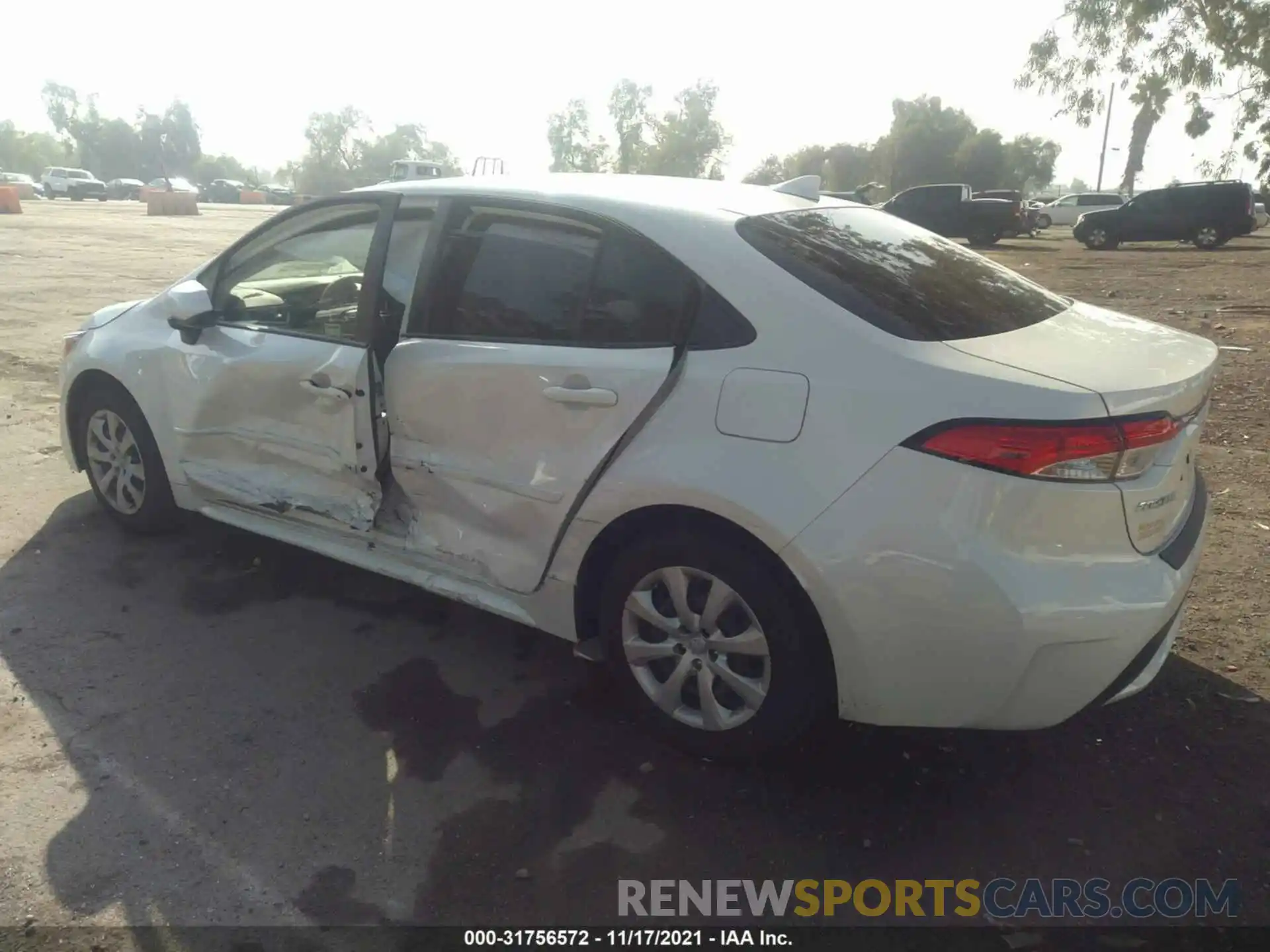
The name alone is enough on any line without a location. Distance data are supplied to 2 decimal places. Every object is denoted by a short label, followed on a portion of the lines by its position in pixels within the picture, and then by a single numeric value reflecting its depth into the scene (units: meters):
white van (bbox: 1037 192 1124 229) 41.78
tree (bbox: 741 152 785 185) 77.62
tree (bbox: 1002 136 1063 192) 66.06
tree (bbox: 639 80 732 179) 93.33
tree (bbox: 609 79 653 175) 99.00
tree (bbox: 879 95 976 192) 64.44
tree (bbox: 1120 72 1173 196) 22.92
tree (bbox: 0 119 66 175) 109.88
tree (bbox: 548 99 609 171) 102.88
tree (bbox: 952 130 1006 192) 62.97
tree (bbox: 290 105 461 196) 107.50
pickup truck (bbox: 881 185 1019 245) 27.53
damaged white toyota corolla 2.31
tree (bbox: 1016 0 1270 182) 17.81
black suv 24.30
